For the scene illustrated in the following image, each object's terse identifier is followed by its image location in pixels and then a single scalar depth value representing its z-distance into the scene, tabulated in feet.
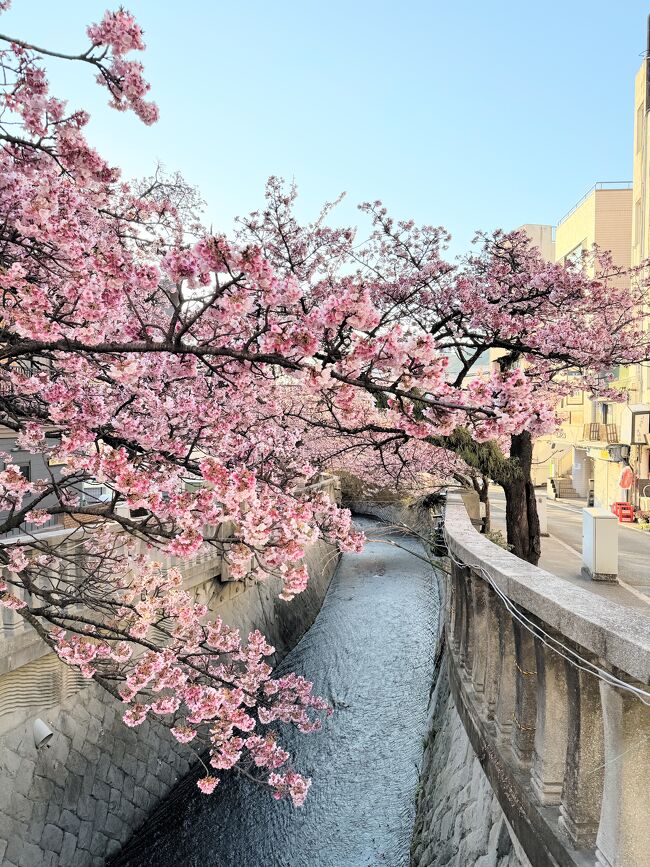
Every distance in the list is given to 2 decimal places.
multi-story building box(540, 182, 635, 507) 78.59
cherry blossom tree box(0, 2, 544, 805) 9.78
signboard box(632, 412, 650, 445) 63.82
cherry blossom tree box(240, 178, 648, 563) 27.84
